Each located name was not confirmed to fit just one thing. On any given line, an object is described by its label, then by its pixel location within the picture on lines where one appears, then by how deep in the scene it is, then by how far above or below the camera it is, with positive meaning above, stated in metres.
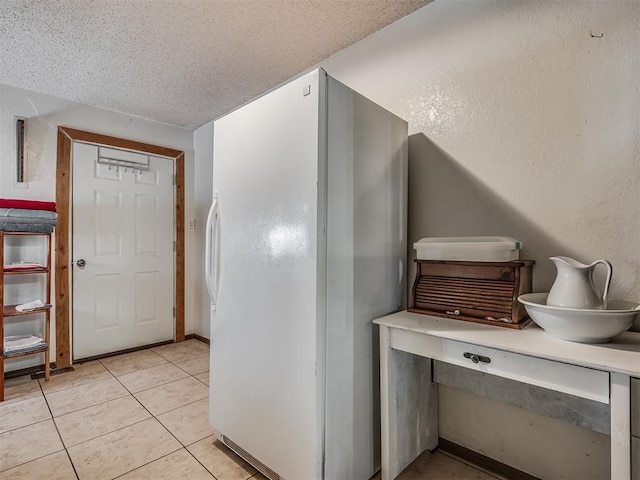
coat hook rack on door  3.31 +0.83
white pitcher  1.16 -0.17
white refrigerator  1.36 -0.14
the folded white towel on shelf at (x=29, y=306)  2.60 -0.49
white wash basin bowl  1.08 -0.27
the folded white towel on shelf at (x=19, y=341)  2.57 -0.77
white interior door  3.17 -0.08
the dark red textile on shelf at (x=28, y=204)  2.47 +0.32
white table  0.97 -0.44
